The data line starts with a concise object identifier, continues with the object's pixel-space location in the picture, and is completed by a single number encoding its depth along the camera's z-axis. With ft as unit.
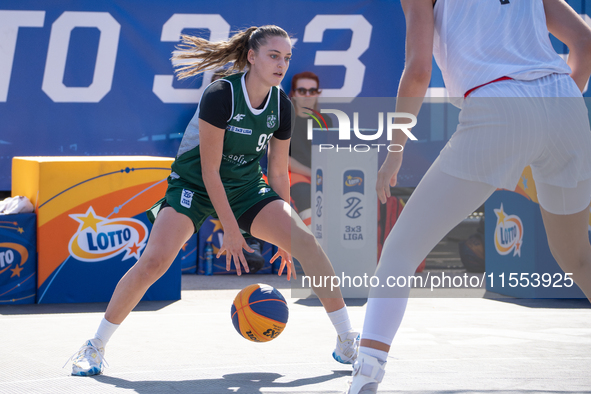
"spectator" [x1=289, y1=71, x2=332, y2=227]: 48.91
